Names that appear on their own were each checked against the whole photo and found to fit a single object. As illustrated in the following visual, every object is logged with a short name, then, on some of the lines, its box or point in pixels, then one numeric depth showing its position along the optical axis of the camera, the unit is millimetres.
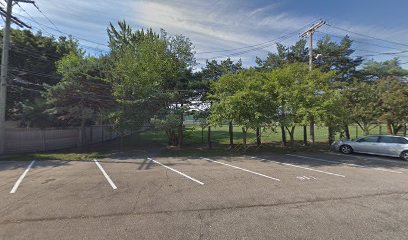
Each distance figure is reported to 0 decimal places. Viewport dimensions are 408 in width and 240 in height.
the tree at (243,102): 12305
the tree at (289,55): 21078
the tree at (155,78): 14125
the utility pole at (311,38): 15288
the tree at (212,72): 15528
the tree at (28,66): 18688
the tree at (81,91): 14382
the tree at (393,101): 13641
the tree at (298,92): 12172
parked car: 12023
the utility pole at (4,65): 13602
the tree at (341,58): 21000
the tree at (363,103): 14688
